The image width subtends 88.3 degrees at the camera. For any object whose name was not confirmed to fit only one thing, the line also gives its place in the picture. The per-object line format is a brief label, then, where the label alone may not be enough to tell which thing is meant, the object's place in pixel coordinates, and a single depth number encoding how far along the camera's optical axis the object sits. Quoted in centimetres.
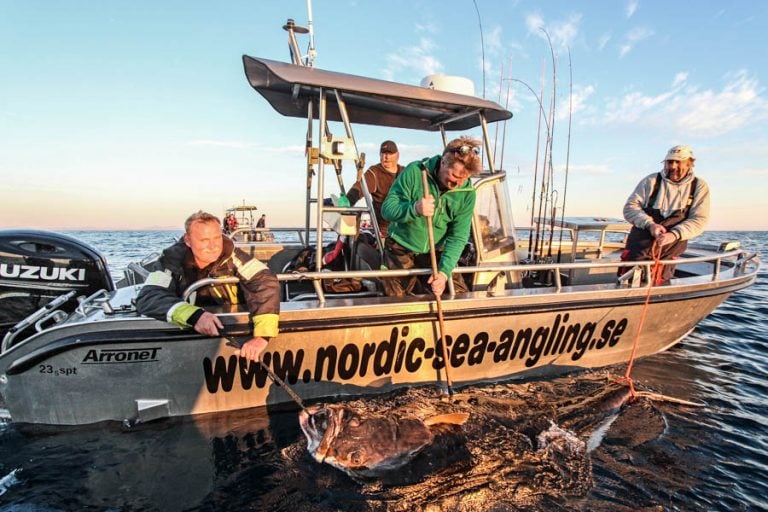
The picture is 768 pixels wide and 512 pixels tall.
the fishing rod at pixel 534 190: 693
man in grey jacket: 461
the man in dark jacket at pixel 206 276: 304
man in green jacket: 353
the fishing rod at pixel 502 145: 621
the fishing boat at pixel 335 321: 328
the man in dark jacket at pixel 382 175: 487
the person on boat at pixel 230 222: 1744
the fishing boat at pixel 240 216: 1833
